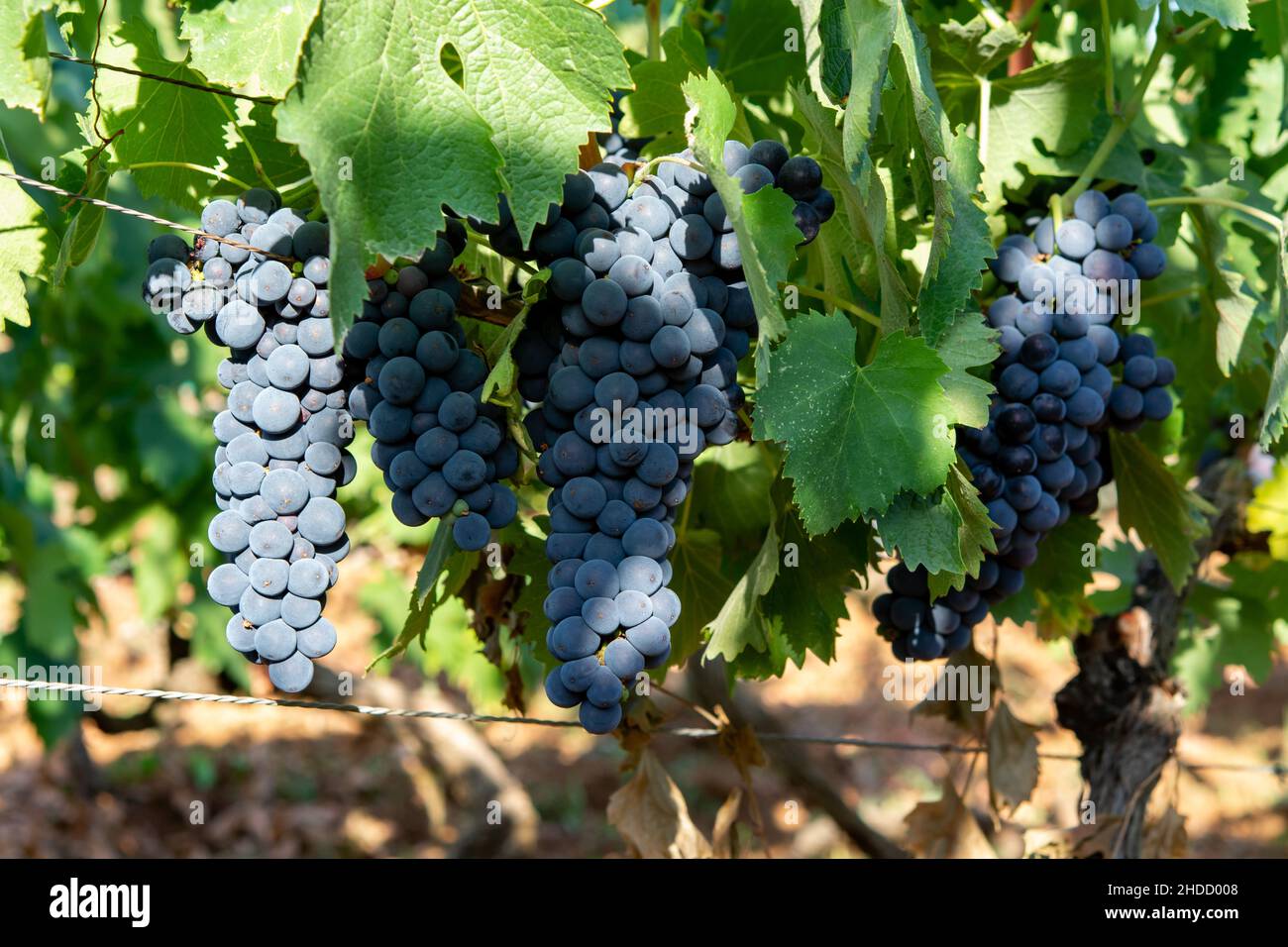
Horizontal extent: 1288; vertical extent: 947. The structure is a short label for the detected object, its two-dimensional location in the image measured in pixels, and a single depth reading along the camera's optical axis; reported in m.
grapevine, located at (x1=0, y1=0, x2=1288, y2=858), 0.96
